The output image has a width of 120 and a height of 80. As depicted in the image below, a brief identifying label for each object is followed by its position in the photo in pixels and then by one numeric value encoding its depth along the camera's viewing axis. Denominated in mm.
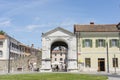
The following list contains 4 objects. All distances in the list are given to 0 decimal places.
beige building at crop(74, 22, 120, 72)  24900
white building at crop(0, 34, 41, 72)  33454
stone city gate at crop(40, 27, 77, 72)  24984
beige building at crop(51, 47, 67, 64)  65179
